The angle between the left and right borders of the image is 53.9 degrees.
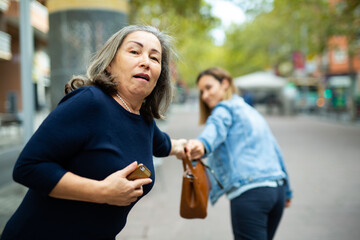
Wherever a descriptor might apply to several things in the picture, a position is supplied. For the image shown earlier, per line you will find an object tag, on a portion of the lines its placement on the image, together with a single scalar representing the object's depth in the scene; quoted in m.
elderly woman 1.27
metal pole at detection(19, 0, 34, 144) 4.09
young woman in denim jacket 2.24
